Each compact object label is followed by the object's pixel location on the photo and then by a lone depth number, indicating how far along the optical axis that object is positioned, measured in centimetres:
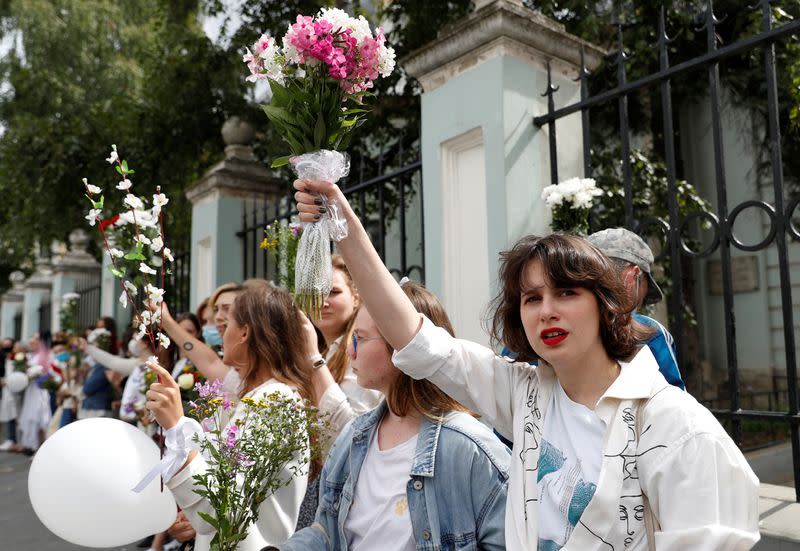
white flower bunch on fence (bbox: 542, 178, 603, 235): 300
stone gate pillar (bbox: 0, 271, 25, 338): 1659
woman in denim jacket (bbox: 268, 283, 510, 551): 189
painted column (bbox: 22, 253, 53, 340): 1434
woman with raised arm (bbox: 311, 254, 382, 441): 297
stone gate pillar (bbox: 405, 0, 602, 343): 352
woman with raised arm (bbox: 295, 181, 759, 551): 134
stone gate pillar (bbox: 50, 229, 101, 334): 1178
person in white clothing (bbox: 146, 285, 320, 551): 274
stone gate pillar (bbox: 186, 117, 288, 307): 631
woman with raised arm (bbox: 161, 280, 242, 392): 380
